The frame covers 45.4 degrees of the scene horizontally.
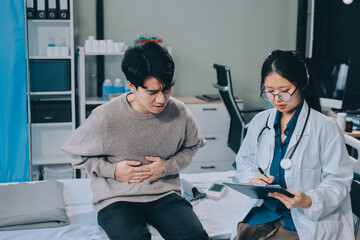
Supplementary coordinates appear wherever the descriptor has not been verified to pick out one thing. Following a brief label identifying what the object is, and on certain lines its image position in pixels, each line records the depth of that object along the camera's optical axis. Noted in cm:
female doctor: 150
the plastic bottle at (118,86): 361
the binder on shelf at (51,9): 328
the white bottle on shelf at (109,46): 354
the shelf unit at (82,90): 344
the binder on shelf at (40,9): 326
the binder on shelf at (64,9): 330
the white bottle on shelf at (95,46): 350
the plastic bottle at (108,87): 361
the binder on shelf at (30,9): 325
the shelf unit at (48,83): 332
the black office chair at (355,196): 163
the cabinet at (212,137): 367
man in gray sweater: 172
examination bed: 173
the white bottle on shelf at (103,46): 352
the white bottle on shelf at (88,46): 349
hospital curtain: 303
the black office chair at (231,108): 330
